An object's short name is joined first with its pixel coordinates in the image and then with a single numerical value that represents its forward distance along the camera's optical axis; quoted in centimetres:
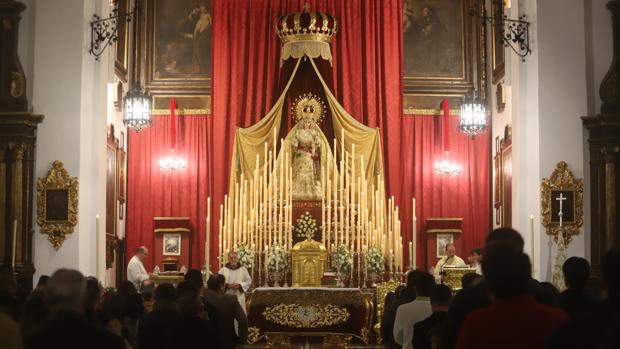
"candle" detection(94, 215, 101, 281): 1748
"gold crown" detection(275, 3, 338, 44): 2325
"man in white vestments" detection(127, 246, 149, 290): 2053
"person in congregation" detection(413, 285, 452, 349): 854
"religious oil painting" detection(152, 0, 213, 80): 2619
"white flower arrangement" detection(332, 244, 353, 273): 1970
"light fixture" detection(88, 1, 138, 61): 1870
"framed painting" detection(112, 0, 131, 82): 2414
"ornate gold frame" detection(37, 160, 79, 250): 1820
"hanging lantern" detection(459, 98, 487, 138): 2383
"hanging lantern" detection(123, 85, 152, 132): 2286
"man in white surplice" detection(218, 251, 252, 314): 1944
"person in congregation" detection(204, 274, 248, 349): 1086
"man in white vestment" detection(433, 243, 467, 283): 2064
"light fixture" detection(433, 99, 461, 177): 2539
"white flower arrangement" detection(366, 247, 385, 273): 2006
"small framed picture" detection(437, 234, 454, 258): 2466
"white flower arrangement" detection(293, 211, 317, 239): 2244
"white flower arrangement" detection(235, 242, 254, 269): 2016
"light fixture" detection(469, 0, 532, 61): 1891
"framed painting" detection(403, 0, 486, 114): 2608
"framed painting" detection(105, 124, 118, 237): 2305
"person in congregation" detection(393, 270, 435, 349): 988
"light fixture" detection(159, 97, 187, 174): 2527
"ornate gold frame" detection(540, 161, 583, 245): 1841
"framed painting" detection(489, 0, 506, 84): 2389
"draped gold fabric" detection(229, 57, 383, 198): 2380
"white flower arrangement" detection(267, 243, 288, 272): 1986
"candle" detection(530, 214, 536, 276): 1778
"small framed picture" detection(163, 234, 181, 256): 2453
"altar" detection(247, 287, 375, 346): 1850
